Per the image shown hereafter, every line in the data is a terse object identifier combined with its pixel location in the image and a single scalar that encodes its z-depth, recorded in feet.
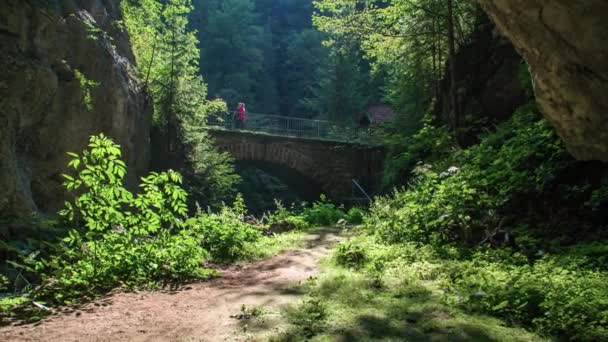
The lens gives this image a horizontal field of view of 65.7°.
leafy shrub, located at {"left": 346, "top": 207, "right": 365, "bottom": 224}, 42.39
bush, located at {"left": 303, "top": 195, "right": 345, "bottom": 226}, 39.48
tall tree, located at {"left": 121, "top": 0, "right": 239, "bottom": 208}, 52.54
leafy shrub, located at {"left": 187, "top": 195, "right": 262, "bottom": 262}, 22.22
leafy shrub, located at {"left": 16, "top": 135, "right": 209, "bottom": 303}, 14.96
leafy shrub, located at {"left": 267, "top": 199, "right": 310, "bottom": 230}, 35.90
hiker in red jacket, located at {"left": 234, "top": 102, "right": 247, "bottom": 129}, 80.79
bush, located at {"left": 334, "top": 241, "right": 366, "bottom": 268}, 17.70
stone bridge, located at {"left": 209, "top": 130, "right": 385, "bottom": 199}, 72.43
